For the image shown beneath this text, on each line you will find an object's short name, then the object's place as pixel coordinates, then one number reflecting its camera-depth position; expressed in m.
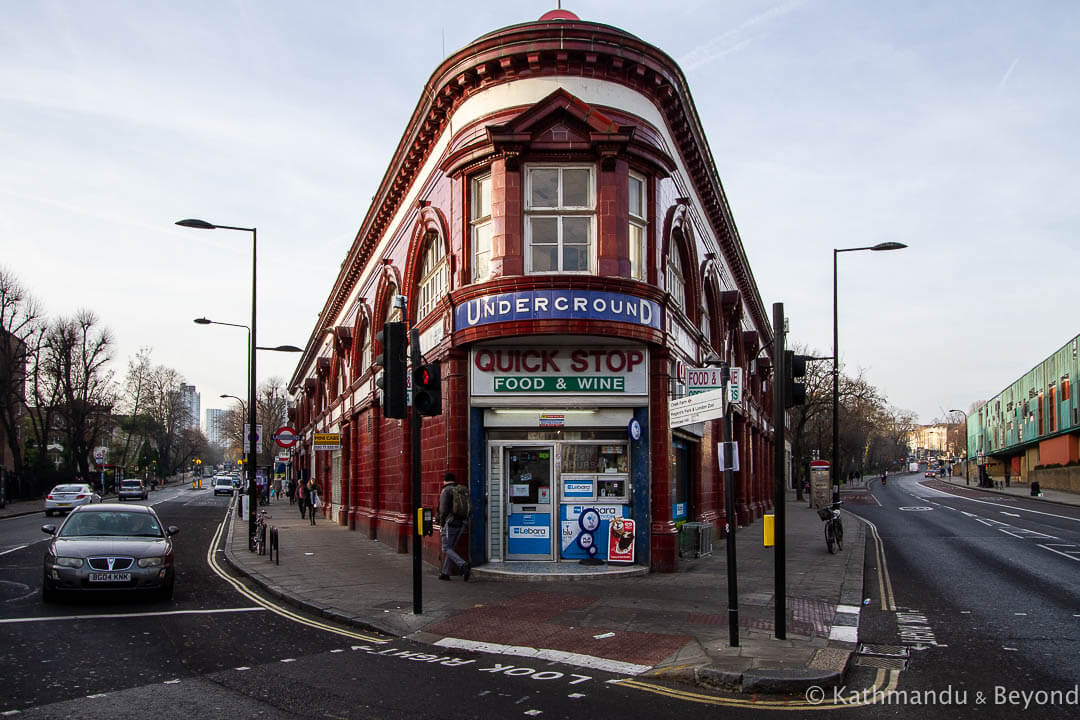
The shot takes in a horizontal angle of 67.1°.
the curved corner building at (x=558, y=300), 14.54
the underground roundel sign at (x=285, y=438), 22.48
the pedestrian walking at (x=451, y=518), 14.02
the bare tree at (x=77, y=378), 58.91
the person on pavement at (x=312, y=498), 31.99
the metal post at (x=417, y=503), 10.84
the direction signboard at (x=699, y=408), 9.19
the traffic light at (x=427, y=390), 10.99
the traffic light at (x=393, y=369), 11.09
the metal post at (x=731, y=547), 8.56
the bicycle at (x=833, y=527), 18.53
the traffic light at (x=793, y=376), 9.25
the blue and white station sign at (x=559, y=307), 14.09
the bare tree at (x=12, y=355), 51.38
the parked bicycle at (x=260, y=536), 18.94
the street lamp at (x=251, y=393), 20.61
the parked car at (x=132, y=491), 58.09
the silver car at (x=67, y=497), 38.03
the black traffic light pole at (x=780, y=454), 8.84
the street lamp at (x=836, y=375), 25.06
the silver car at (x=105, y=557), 11.65
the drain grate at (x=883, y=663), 8.30
